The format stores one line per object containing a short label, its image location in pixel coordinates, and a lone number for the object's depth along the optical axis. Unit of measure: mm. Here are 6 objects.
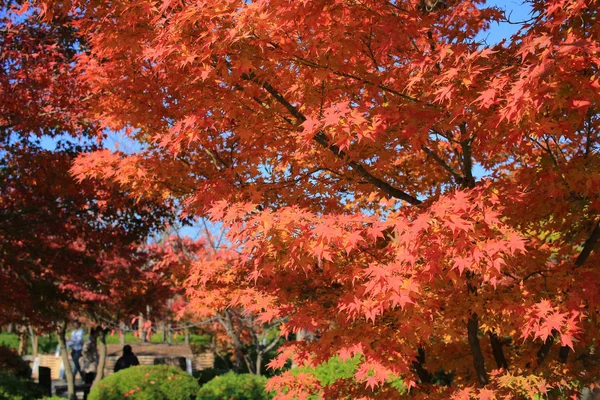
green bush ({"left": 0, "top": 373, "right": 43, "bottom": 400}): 10689
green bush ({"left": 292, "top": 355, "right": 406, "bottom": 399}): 5289
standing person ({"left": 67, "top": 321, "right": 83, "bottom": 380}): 16859
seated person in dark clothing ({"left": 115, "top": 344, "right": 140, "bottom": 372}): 12195
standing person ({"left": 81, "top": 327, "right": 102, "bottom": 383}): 16516
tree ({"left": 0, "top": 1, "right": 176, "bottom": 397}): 7457
